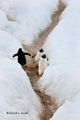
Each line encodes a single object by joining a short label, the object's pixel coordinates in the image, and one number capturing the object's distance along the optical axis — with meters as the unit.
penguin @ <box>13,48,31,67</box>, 14.03
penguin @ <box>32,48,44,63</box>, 14.67
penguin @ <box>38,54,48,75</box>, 13.16
